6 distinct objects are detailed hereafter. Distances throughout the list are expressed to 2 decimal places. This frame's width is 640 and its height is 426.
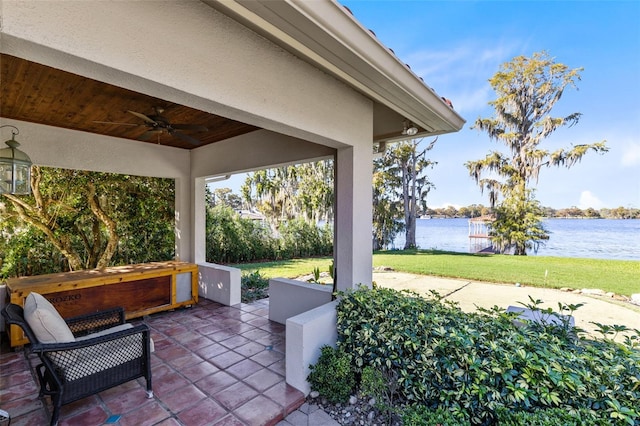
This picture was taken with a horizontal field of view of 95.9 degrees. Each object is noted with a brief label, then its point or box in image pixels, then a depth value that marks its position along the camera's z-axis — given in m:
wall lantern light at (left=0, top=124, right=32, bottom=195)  3.05
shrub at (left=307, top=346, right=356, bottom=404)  2.81
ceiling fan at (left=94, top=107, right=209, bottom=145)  3.84
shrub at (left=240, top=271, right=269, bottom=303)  6.37
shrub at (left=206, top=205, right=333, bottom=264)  11.00
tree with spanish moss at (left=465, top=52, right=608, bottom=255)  15.80
